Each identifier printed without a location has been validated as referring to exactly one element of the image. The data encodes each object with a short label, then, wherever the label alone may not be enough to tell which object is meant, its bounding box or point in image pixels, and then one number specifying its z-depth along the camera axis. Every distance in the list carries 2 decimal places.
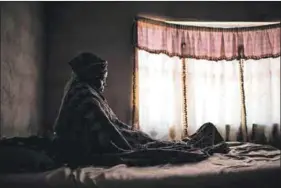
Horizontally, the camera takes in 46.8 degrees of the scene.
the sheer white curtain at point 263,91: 3.69
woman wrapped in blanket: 1.63
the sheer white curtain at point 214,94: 3.63
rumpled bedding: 1.31
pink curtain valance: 3.58
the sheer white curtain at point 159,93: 3.49
